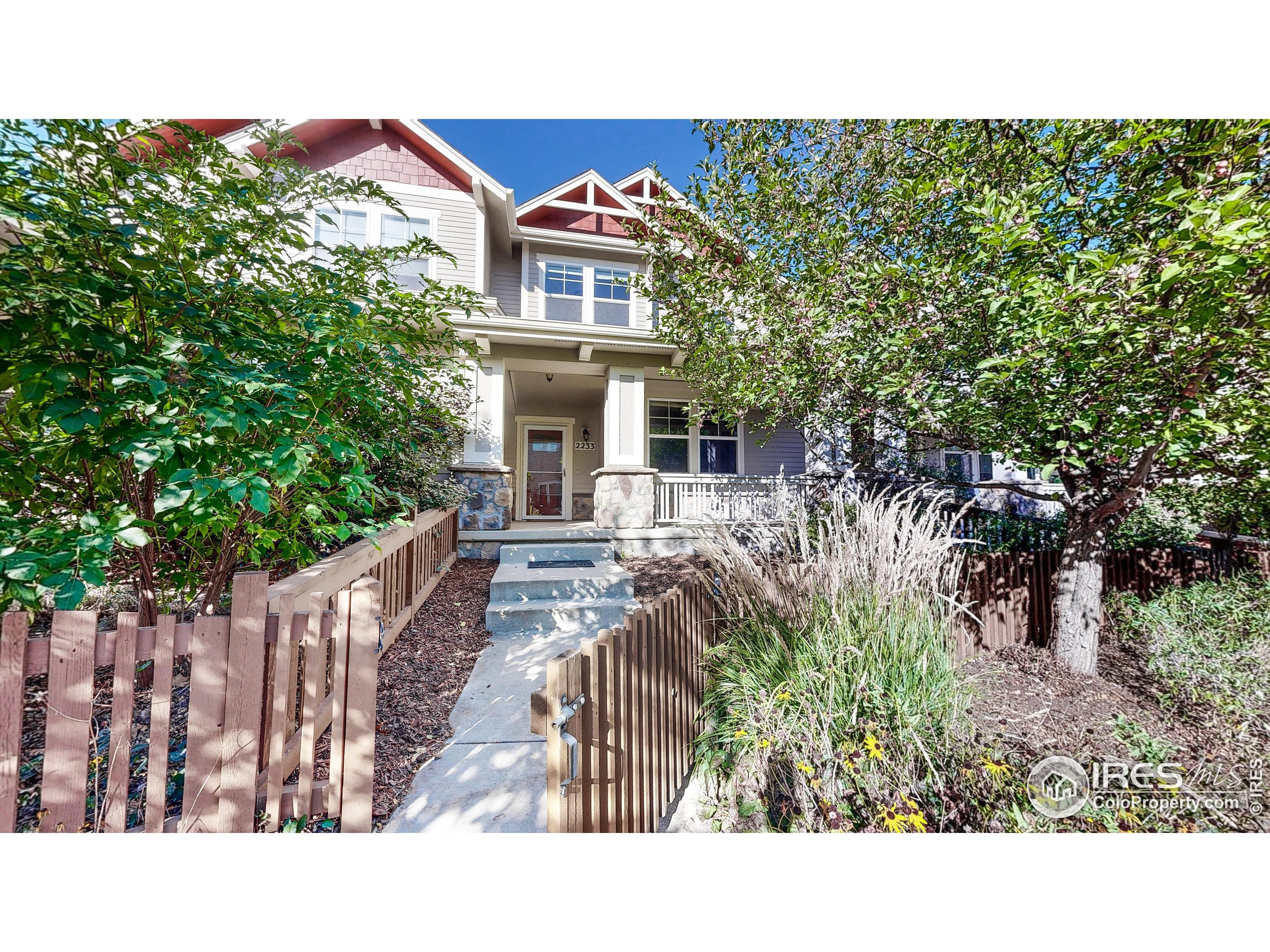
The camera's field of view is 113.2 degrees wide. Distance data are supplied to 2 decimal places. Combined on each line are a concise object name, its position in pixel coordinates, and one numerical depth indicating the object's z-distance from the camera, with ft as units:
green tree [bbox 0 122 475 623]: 4.14
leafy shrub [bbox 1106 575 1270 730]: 7.79
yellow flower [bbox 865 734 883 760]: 5.58
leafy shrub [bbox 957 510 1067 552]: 17.88
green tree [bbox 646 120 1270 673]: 6.28
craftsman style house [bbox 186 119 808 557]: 21.01
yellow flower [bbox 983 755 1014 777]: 5.57
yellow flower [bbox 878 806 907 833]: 4.98
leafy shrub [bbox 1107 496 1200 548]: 14.69
